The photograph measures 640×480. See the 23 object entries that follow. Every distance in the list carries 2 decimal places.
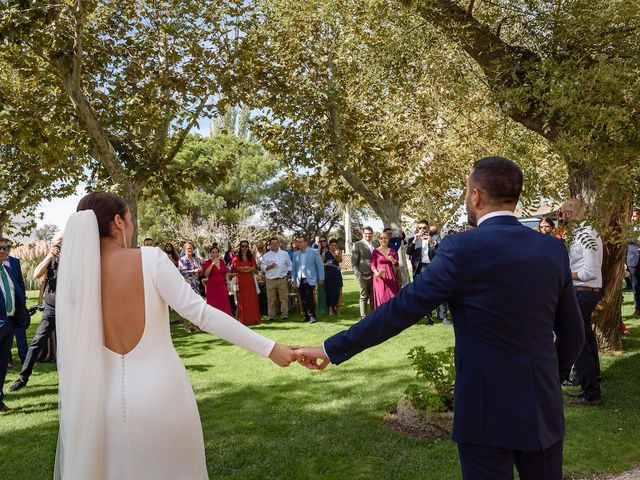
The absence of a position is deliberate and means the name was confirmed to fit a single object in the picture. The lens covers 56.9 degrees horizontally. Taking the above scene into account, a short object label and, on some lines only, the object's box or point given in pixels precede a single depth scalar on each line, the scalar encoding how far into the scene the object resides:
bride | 3.07
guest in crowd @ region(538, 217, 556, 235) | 7.79
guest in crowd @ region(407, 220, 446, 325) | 13.82
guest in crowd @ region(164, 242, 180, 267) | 16.21
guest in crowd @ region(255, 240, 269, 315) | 17.65
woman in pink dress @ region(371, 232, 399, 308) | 13.53
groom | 2.65
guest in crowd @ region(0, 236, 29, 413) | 7.71
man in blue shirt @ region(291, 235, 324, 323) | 15.44
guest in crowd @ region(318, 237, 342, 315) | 16.69
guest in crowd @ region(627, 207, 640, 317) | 13.29
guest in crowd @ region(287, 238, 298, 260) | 16.66
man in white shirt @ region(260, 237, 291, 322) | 16.50
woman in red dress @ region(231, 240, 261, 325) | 16.02
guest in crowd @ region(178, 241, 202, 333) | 15.26
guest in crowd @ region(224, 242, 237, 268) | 19.94
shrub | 6.09
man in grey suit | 14.87
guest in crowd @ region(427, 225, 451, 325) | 13.63
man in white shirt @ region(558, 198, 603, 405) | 6.65
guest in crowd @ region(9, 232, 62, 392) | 8.73
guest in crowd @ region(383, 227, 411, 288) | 15.15
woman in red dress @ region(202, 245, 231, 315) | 15.59
